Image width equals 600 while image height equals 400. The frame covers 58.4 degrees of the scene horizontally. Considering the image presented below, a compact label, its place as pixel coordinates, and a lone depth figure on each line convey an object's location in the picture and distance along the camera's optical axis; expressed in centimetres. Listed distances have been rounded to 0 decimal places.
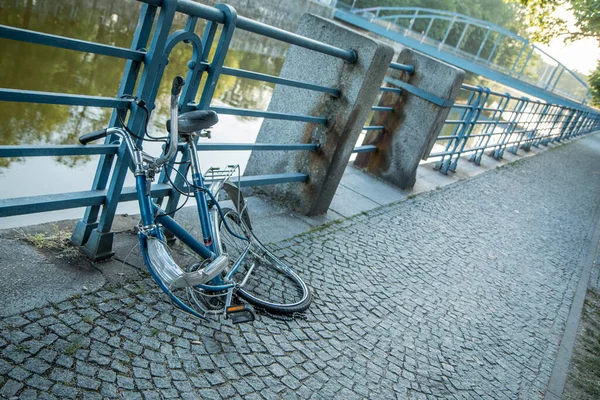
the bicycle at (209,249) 266
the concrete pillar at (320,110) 448
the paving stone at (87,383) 223
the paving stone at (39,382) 215
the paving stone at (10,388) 207
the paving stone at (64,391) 215
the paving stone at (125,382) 231
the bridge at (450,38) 4372
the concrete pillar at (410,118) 634
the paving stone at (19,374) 215
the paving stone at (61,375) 222
